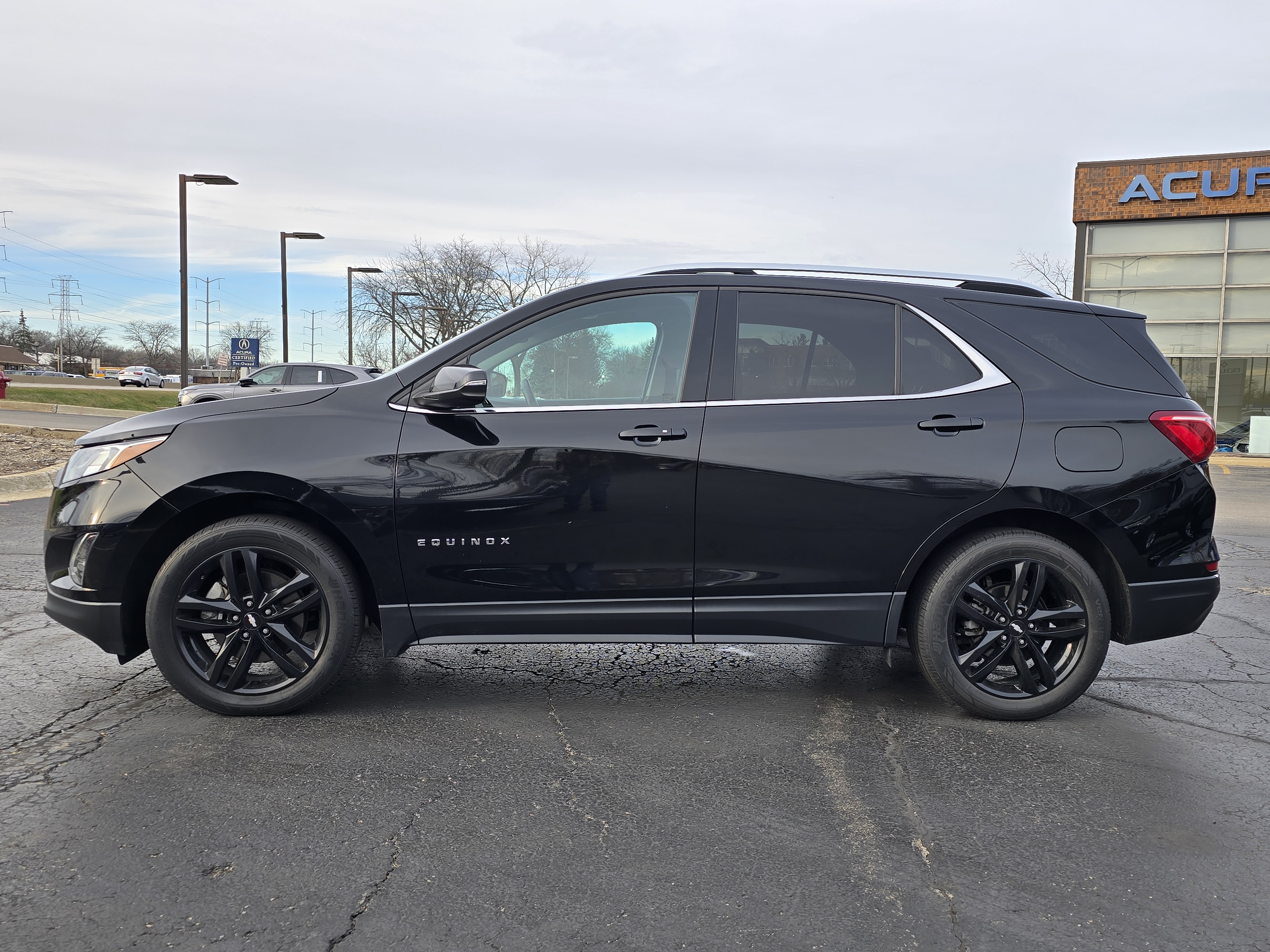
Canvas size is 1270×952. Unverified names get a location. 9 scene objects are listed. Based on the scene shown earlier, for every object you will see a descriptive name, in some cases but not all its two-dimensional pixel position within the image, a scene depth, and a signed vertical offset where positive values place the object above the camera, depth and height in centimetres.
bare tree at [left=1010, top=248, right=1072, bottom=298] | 4284 +560
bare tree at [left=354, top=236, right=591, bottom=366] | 4897 +550
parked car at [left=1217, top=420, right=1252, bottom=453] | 2680 -67
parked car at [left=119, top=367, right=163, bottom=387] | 7094 +113
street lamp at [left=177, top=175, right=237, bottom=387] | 2541 +327
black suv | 384 -39
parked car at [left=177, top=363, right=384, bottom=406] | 2189 +40
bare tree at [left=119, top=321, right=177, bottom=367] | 13212 +714
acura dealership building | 2620 +418
